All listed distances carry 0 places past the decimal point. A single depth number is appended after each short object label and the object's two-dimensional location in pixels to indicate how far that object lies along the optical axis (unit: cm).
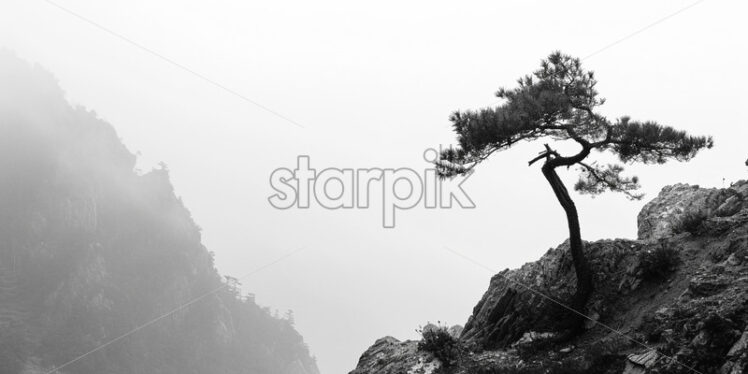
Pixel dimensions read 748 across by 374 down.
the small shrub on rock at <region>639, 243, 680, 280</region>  1515
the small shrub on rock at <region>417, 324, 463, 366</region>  1664
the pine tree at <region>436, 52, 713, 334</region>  1449
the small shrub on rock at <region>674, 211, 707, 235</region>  1647
